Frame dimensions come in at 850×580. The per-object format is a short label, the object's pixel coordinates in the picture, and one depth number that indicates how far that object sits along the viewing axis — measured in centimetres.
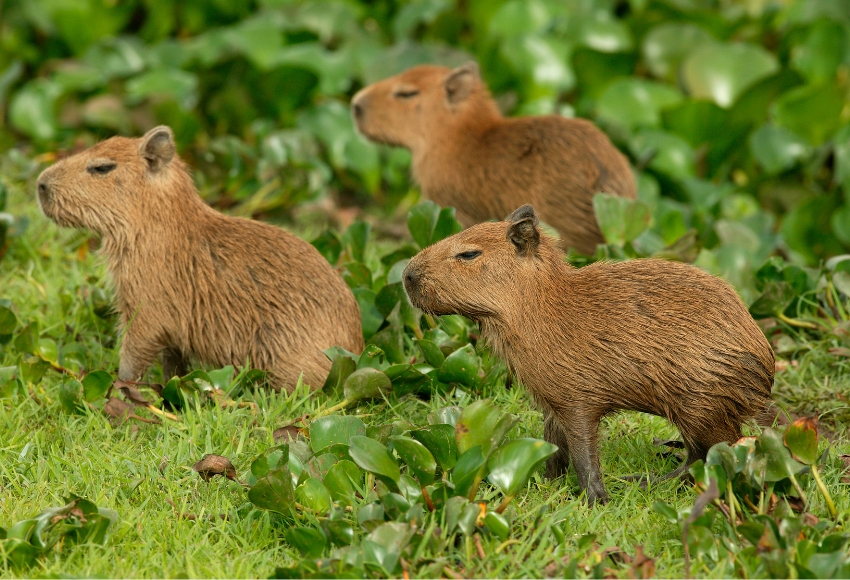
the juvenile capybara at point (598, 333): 755
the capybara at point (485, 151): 1231
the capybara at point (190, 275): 944
